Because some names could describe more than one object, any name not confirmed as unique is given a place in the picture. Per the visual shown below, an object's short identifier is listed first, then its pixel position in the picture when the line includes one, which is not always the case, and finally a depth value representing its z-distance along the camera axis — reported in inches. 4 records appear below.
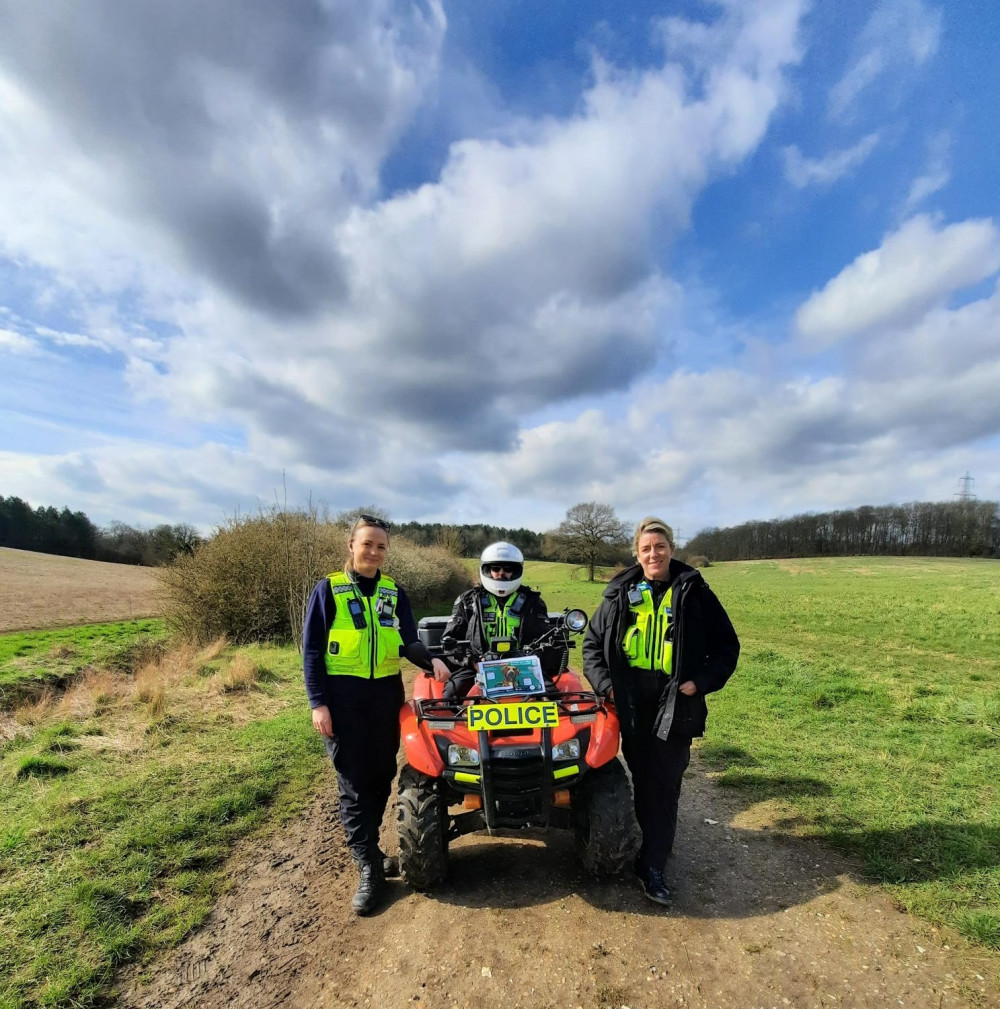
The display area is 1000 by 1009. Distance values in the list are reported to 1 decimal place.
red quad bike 125.1
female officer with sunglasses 141.8
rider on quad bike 178.5
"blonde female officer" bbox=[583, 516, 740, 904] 137.2
